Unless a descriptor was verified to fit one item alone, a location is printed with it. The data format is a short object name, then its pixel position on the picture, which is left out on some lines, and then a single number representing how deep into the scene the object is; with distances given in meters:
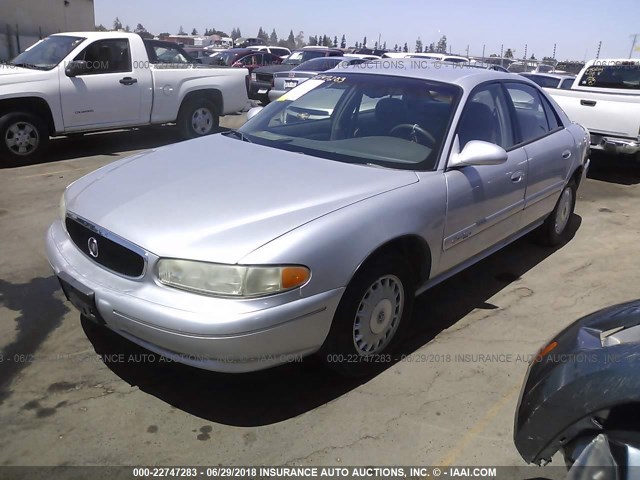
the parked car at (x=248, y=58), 19.98
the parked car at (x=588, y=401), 1.76
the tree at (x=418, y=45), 54.06
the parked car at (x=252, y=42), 39.52
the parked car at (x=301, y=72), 13.13
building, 27.31
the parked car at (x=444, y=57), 18.45
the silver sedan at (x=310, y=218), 2.54
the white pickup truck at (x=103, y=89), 7.69
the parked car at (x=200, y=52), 28.24
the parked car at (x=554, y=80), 12.67
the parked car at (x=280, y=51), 26.38
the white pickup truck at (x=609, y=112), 7.81
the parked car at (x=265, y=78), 15.09
